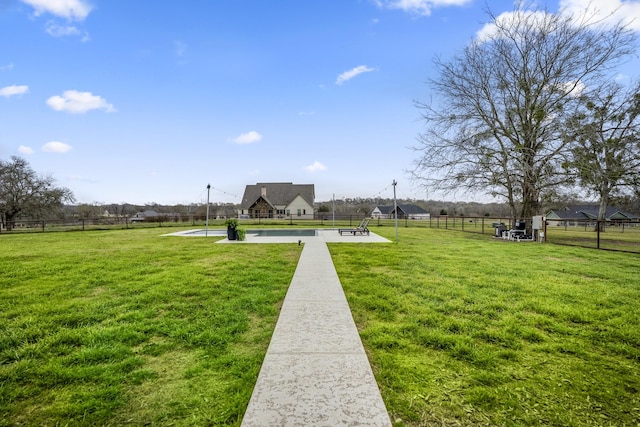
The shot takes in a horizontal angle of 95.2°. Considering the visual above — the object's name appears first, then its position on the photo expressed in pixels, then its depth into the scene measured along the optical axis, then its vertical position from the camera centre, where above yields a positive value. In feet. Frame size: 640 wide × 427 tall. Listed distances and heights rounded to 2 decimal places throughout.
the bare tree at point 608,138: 40.73 +11.59
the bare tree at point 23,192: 86.17 +5.66
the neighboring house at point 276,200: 138.41 +7.34
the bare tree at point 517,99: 43.16 +19.48
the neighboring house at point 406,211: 190.49 +3.90
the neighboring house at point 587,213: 137.39 +3.39
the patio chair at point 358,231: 49.62 -2.57
